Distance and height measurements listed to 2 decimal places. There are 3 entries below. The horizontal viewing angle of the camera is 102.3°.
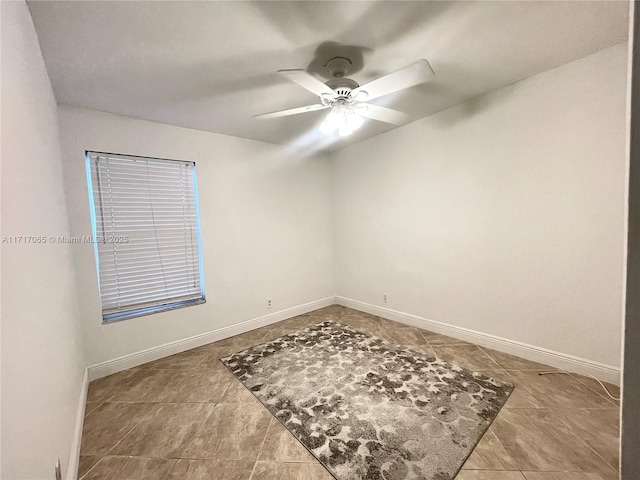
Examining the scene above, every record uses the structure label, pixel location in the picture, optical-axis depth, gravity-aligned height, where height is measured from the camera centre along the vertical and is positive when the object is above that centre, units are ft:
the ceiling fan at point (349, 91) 4.99 +2.87
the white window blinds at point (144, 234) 7.77 +0.04
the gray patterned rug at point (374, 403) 4.59 -4.18
